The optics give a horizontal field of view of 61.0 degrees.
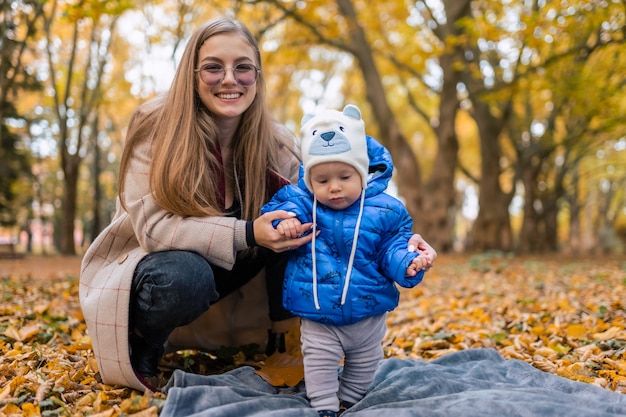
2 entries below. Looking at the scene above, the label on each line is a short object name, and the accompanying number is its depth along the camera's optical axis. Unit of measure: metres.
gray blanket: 2.00
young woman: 2.25
